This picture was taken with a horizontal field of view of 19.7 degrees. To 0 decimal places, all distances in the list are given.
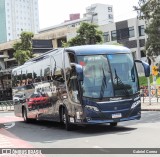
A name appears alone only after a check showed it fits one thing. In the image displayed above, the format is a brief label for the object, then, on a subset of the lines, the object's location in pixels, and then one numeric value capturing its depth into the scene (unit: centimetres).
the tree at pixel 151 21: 2719
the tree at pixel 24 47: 6209
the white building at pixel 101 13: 14451
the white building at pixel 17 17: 16850
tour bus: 1606
